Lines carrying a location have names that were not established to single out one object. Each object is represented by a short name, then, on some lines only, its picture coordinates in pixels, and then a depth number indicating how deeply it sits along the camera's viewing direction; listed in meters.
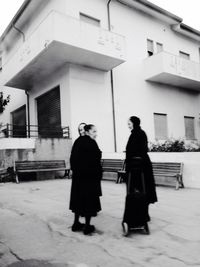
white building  12.70
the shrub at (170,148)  11.63
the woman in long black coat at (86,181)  4.27
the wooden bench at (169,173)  8.56
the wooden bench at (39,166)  10.98
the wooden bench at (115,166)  10.28
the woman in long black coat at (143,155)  4.62
